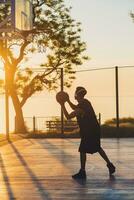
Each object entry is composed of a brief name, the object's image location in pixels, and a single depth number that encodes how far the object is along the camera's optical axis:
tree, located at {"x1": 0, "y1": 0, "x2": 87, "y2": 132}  38.67
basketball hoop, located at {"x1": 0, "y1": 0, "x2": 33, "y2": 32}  20.97
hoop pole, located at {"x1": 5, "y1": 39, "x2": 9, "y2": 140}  27.13
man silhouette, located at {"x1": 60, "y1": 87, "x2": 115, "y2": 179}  14.04
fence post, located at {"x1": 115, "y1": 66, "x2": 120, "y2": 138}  28.61
